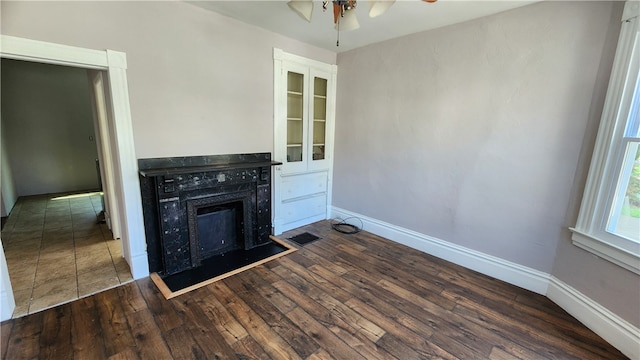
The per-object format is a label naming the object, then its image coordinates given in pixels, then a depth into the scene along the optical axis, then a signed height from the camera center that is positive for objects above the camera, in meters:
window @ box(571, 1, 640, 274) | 1.77 -0.18
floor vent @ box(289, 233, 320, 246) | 3.38 -1.40
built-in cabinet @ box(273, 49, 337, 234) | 3.34 -0.08
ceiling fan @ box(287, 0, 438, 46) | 1.57 +0.79
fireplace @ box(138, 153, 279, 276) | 2.45 -0.81
